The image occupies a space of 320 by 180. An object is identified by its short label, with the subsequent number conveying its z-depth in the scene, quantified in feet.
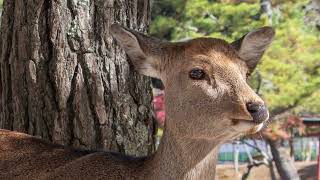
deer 7.59
